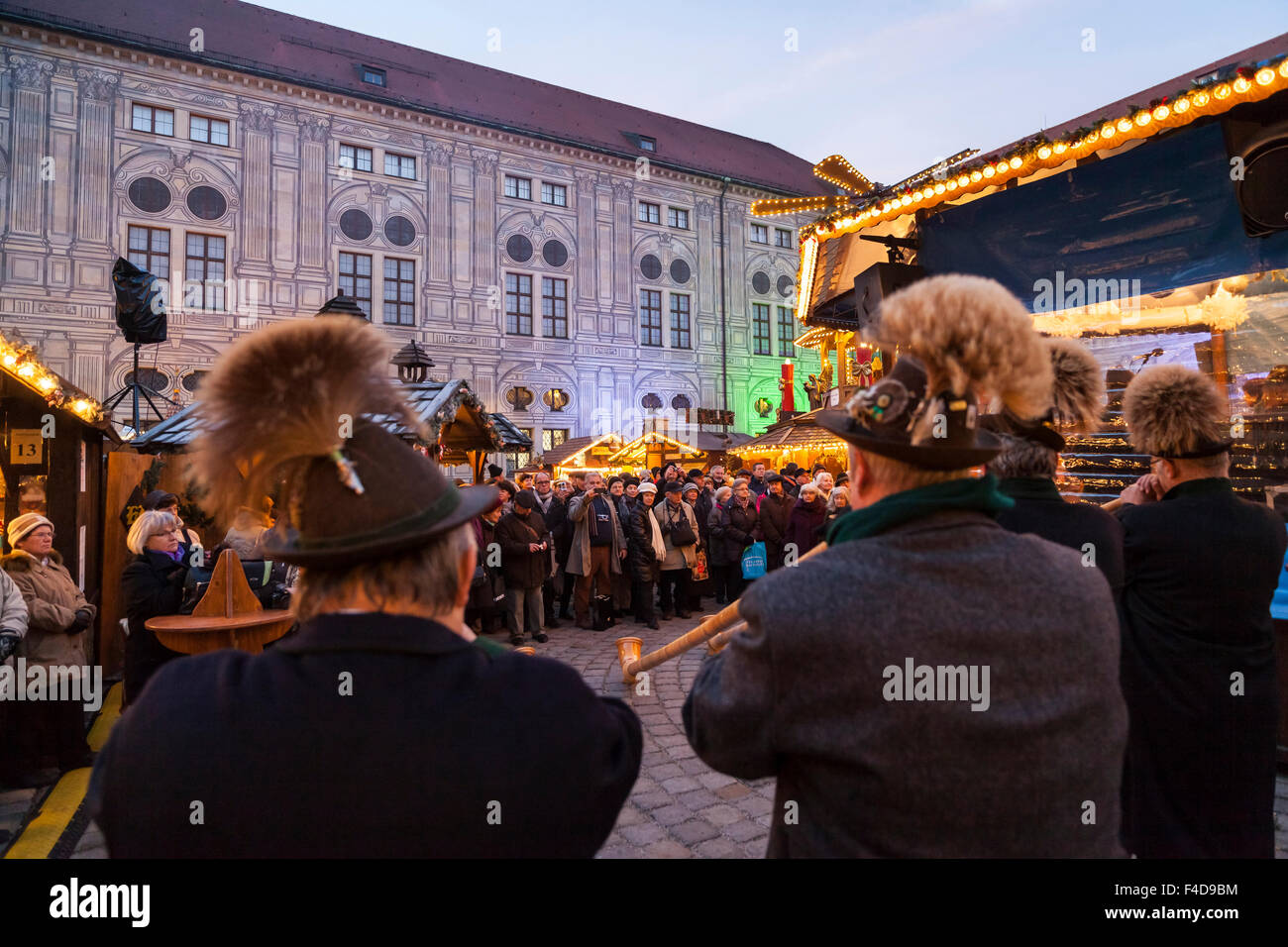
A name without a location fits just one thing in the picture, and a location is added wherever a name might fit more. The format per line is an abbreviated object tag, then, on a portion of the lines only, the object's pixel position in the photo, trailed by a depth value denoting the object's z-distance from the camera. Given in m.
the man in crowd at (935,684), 1.24
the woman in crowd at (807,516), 8.95
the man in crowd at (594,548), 9.53
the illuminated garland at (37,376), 5.55
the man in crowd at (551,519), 9.98
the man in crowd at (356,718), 1.13
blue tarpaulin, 5.04
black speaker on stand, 10.50
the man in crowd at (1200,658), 2.41
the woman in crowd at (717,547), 10.46
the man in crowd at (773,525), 10.38
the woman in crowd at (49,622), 4.65
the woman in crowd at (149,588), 4.60
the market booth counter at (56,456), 6.35
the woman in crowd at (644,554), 9.55
